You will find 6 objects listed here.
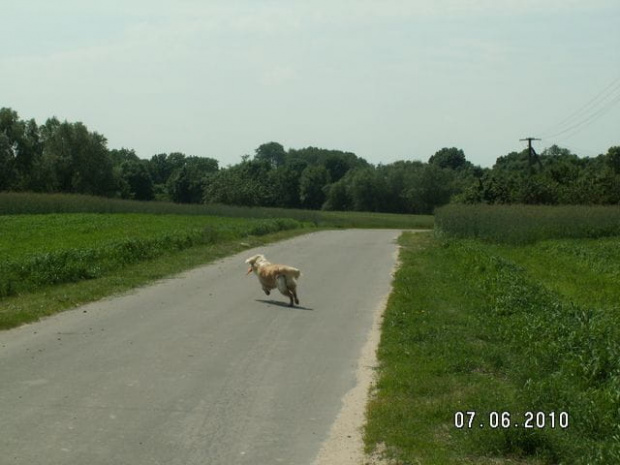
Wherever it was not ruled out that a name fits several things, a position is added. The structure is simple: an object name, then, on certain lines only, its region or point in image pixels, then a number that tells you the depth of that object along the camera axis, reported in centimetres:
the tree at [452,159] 14675
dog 1520
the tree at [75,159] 8512
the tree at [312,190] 12138
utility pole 6609
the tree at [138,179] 11425
